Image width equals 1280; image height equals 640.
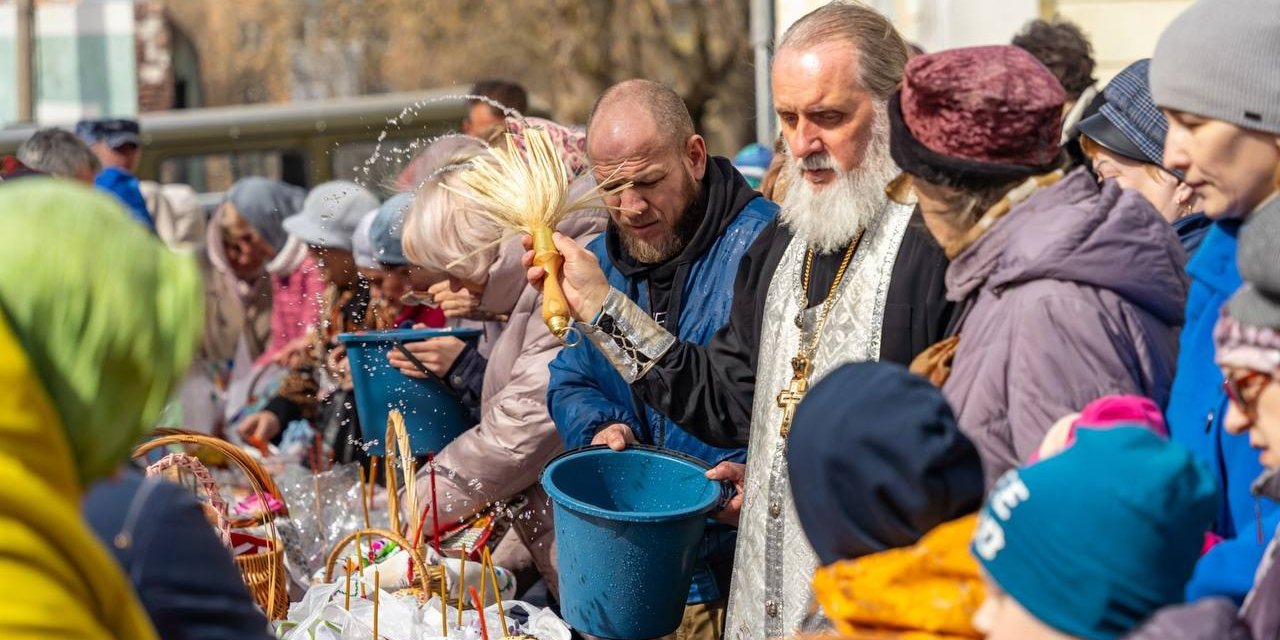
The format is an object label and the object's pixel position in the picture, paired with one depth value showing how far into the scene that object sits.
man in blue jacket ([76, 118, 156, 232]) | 7.31
